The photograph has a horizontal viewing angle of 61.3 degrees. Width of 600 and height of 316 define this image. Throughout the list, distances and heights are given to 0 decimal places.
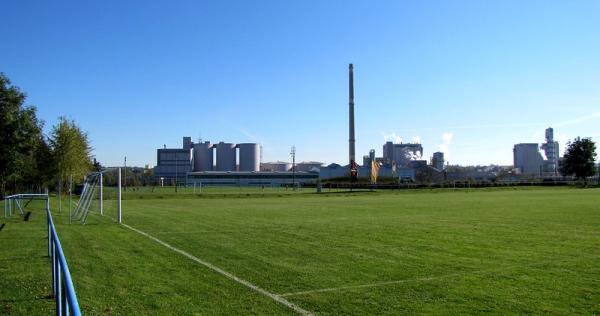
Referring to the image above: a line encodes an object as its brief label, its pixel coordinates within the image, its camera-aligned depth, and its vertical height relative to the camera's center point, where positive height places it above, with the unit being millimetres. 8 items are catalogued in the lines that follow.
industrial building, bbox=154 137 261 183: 190250 +5510
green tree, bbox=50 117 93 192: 45938 +2580
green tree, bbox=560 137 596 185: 111250 +3340
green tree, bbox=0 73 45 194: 38438 +3771
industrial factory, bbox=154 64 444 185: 178125 +1287
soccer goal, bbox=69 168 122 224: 24155 -1064
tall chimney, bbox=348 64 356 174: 126125 +15758
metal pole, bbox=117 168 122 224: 23359 -866
